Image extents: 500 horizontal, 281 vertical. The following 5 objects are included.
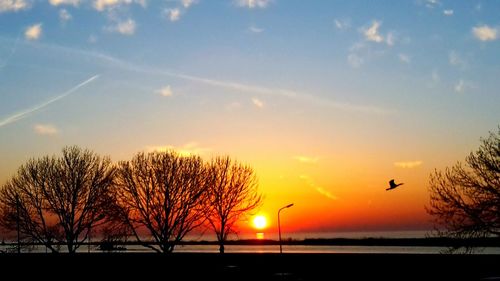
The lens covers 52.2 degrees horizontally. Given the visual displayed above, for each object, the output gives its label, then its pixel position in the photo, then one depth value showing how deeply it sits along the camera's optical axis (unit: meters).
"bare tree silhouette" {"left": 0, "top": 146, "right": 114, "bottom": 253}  66.31
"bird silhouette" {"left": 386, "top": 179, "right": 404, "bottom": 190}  40.72
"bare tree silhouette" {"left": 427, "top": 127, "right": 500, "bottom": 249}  43.84
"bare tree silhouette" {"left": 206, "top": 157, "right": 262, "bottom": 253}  67.19
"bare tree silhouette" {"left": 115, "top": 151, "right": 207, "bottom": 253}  63.41
